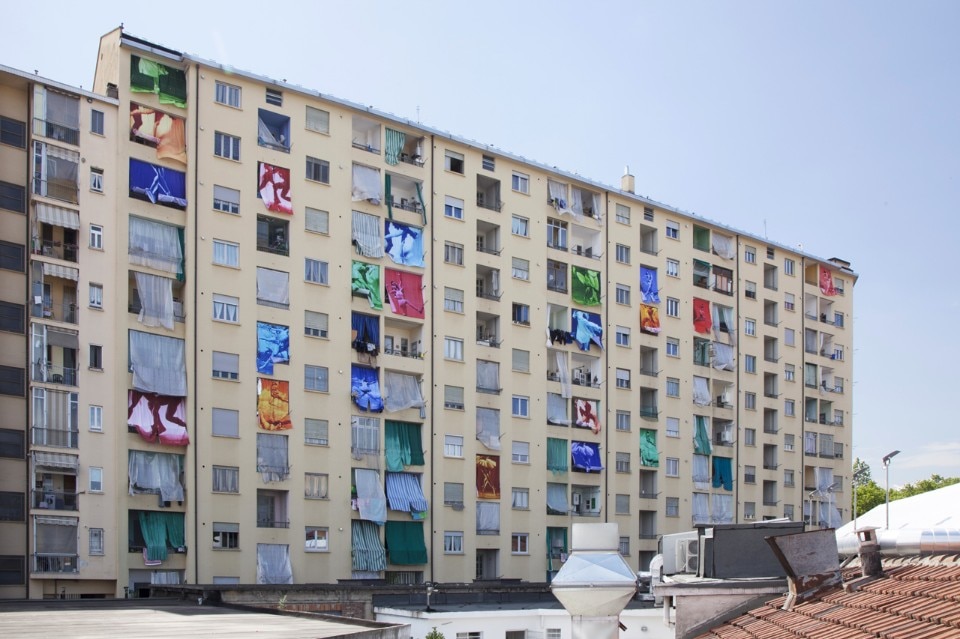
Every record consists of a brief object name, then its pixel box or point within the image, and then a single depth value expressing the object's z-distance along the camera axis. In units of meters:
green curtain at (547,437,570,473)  68.72
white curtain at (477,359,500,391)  66.00
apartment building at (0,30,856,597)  52.00
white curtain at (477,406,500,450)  65.31
